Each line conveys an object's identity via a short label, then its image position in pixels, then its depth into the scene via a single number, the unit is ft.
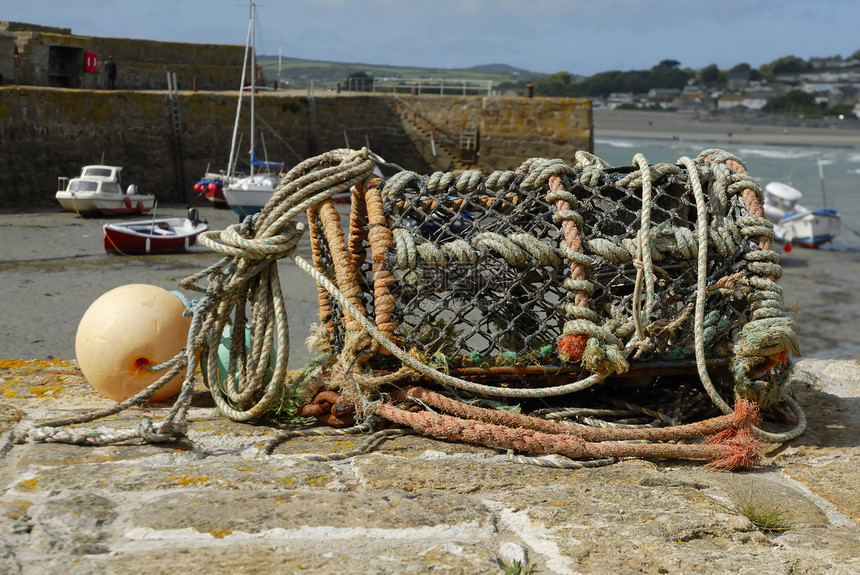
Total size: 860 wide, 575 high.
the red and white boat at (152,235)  53.98
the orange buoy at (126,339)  12.08
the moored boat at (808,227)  72.54
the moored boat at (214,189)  78.79
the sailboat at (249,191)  72.08
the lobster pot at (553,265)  11.46
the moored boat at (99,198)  69.26
